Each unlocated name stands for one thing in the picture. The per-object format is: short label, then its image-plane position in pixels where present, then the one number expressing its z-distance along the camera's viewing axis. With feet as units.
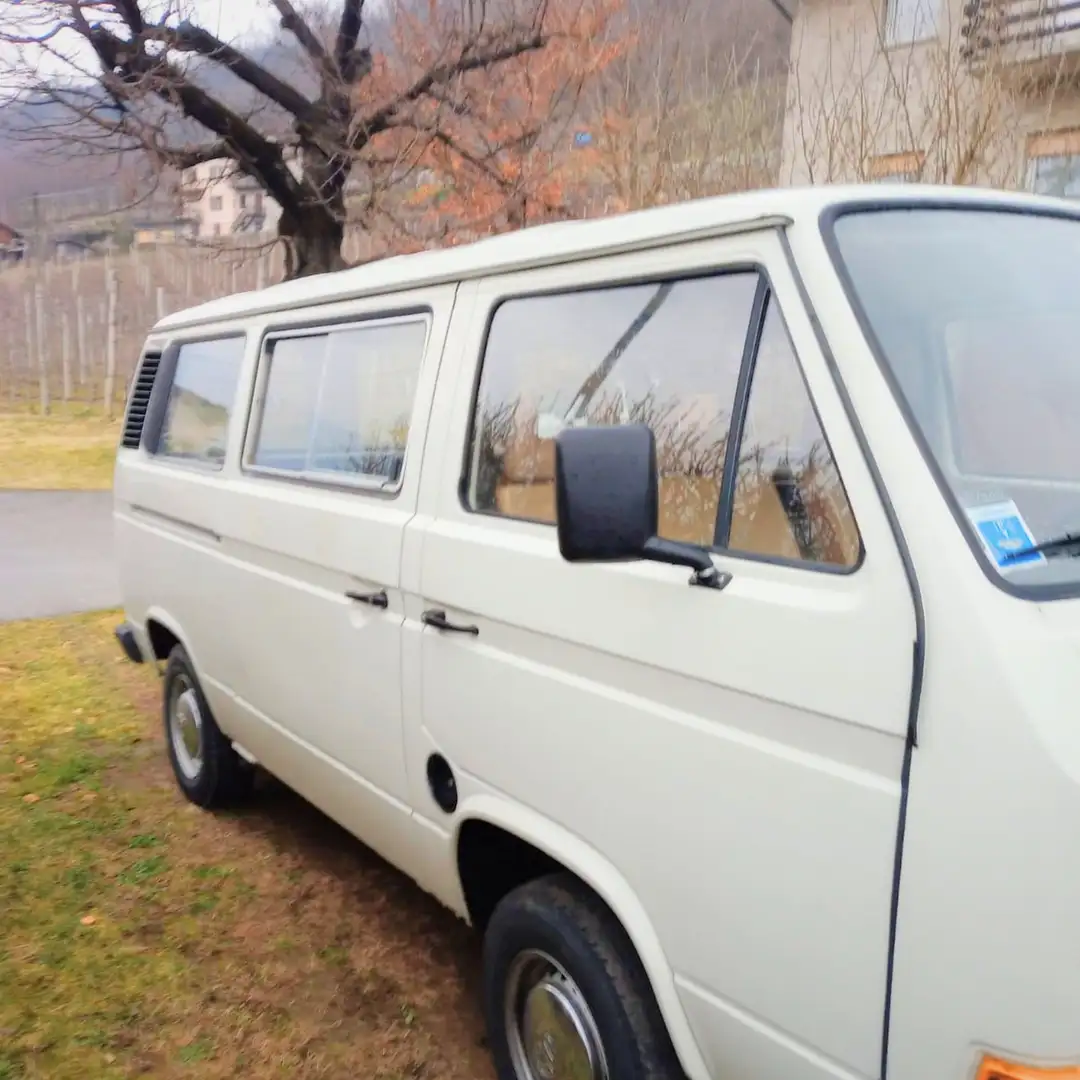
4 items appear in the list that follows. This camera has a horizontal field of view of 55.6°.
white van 5.04
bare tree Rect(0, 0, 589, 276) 26.43
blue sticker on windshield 5.36
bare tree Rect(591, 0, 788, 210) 22.99
